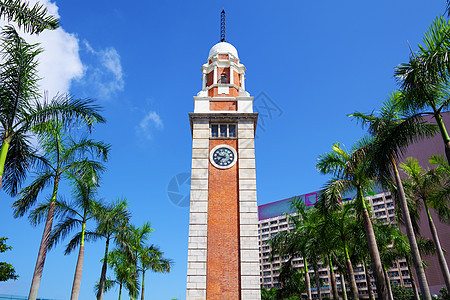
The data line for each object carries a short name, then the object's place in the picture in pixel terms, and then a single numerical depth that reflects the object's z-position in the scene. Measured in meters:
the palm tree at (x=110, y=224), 18.80
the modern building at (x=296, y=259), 83.38
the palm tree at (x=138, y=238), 26.58
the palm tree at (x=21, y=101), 11.52
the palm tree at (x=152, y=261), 27.98
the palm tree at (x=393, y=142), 13.58
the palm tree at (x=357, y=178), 16.33
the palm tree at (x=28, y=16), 10.06
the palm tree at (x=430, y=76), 10.99
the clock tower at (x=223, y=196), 21.16
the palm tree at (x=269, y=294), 60.34
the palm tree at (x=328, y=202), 18.62
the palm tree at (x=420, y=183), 20.16
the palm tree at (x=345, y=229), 22.50
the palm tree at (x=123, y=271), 25.89
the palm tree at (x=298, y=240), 27.70
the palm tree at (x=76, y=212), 16.22
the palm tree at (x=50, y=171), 13.88
